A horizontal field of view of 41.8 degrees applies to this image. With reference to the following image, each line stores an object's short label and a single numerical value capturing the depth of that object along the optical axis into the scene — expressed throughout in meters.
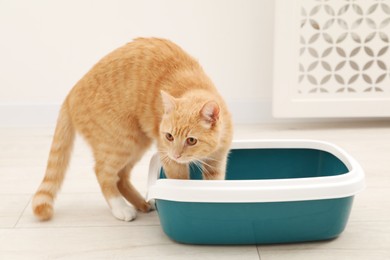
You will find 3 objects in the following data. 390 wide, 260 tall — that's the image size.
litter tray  1.24
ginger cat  1.37
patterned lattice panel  2.22
